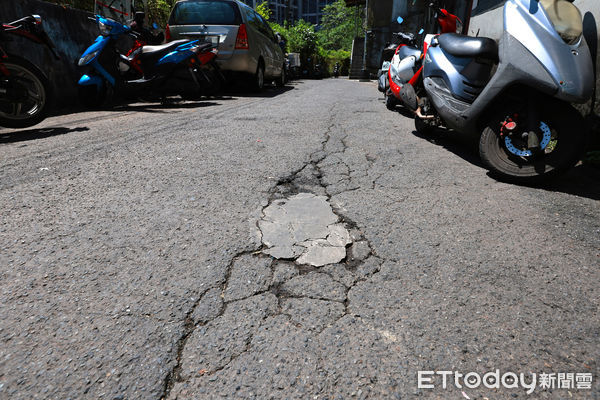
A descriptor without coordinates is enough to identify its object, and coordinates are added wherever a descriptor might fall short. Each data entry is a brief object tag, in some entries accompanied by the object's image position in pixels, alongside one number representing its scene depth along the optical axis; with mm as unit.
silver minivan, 7332
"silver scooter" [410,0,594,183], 2479
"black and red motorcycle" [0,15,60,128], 3744
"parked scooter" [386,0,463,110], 4344
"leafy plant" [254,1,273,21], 23125
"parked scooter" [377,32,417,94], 6262
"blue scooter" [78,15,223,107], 5461
